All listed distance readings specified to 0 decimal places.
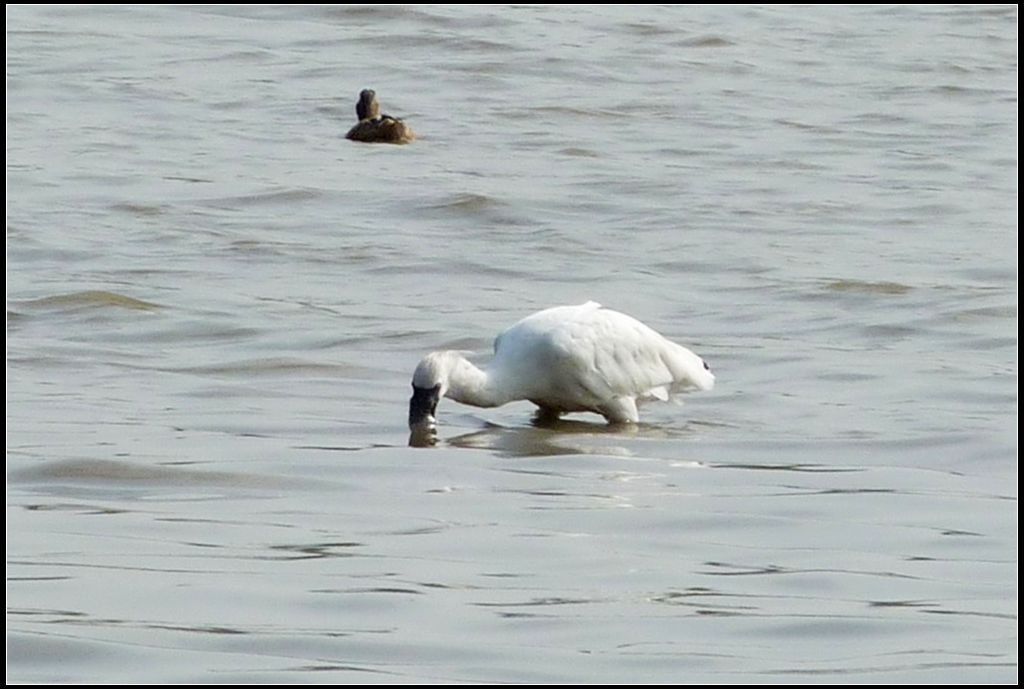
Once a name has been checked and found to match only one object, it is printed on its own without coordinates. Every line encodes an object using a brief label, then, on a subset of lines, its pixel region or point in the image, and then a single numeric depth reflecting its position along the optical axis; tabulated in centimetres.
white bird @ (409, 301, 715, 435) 1973
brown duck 3931
